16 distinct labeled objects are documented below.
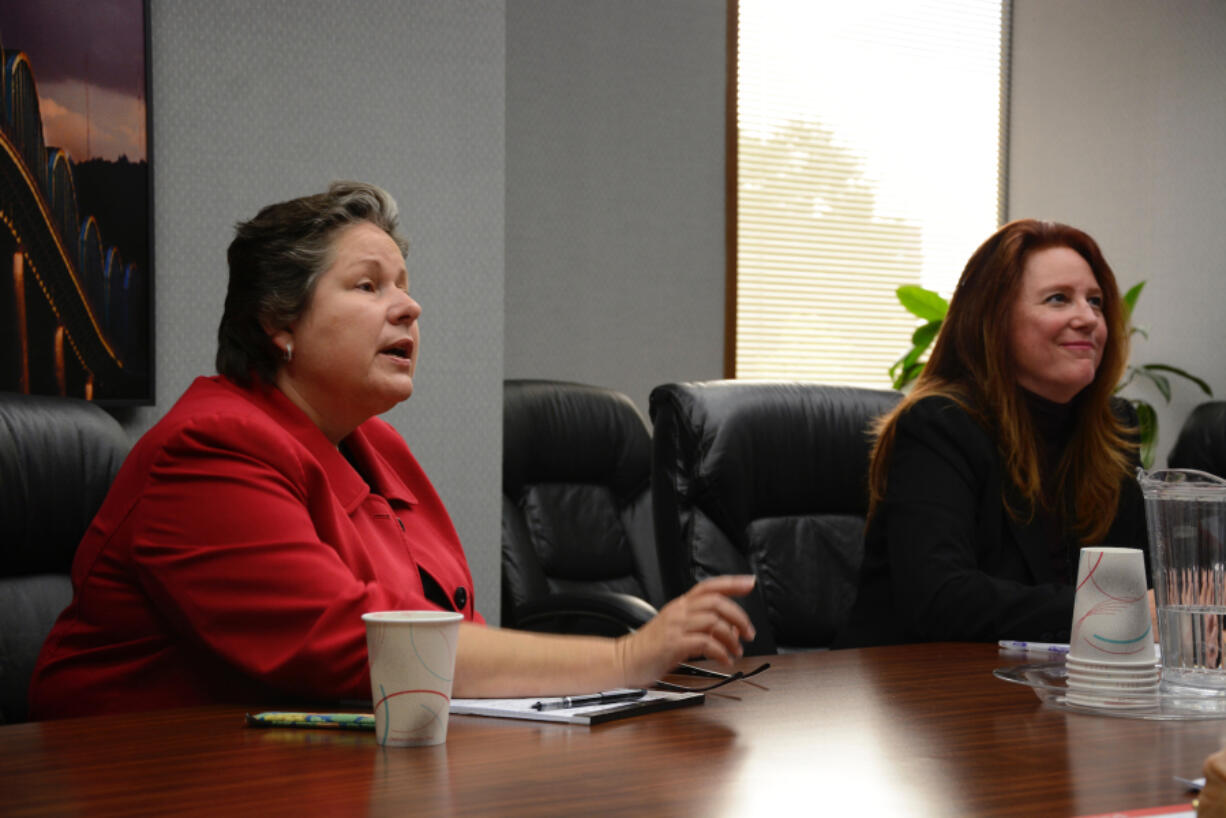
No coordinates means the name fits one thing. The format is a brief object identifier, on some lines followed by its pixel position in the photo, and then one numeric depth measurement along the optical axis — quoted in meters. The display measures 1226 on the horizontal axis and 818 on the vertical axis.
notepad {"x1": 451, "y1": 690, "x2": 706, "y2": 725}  2.22
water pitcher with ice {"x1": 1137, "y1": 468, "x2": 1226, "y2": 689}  2.29
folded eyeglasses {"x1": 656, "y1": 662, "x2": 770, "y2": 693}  2.38
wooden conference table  1.99
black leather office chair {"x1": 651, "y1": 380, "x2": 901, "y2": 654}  3.16
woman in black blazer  2.90
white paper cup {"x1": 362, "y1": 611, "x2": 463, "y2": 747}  2.13
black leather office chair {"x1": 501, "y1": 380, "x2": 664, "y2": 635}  4.43
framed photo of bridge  3.02
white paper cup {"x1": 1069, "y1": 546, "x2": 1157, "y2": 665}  2.32
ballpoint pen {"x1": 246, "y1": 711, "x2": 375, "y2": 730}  2.18
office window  6.80
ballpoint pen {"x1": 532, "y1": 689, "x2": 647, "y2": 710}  2.26
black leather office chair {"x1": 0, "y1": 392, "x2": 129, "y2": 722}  2.53
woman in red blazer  2.32
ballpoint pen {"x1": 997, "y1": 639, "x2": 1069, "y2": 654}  2.62
